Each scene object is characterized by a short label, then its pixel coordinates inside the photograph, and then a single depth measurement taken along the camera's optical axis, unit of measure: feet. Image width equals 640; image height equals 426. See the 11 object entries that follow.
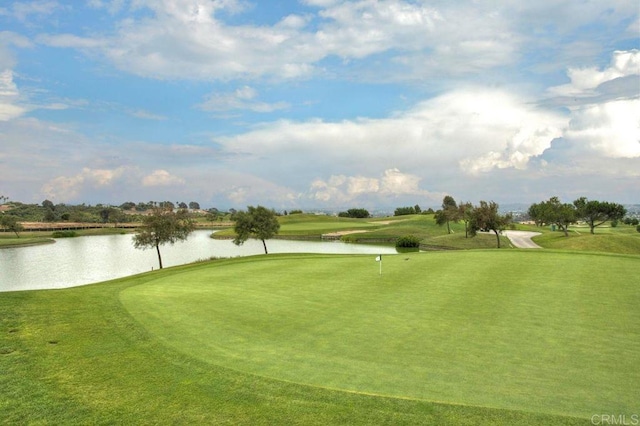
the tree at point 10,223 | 314.45
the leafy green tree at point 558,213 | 210.59
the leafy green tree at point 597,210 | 219.41
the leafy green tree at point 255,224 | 168.86
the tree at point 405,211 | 504.43
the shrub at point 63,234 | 359.46
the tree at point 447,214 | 240.53
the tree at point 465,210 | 210.38
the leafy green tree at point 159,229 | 141.38
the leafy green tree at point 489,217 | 170.40
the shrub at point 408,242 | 237.66
